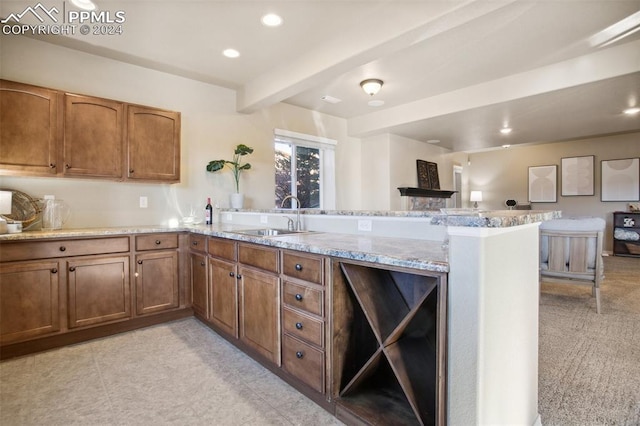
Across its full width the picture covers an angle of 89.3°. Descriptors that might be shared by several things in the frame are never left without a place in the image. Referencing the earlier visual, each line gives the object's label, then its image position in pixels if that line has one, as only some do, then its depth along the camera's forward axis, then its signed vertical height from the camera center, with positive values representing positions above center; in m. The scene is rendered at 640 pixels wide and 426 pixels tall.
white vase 3.92 +0.13
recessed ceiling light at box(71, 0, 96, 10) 2.33 +1.51
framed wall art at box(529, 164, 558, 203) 7.76 +0.65
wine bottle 3.62 -0.04
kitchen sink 2.85 -0.19
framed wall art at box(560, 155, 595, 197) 7.22 +0.79
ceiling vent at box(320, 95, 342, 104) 4.46 +1.56
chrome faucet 2.74 -0.11
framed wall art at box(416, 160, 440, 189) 6.48 +0.74
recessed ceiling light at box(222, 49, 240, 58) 3.08 +1.53
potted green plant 3.79 +0.54
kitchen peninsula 1.14 -0.47
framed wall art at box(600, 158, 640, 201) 6.74 +0.65
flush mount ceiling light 3.79 +1.48
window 4.81 +0.66
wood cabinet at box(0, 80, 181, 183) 2.55 +0.65
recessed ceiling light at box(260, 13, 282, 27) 2.53 +1.52
